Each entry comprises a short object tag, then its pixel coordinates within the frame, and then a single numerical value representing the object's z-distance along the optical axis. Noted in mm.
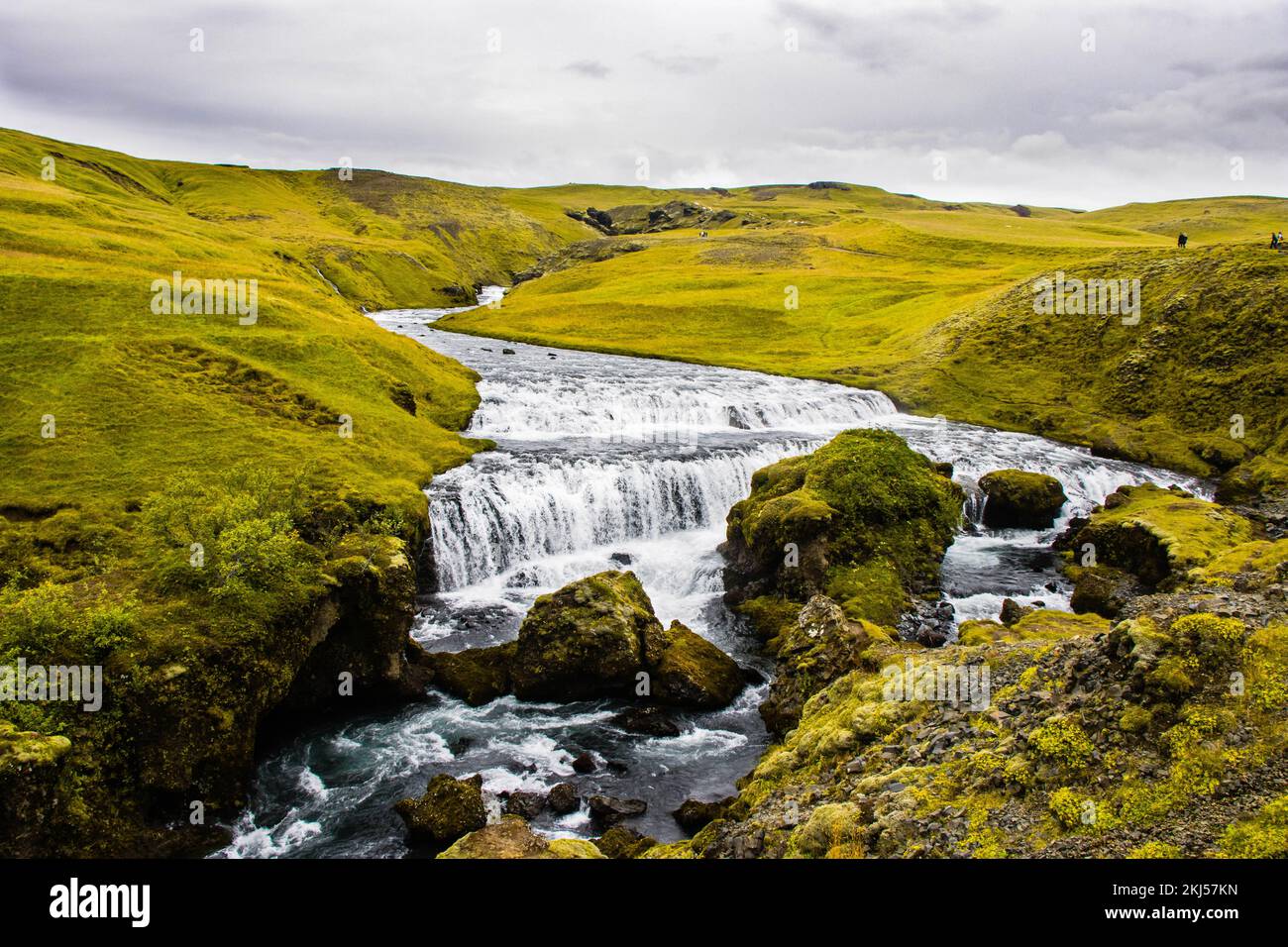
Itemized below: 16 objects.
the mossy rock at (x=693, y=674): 25547
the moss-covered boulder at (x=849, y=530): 31781
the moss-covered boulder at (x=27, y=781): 15062
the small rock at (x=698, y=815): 19188
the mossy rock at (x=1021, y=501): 43188
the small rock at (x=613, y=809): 19719
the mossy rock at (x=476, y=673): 25906
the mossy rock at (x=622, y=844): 16344
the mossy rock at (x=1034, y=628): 21781
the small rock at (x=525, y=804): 19844
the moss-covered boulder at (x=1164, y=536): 32156
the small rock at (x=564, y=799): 20078
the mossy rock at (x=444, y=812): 18781
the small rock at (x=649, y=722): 24031
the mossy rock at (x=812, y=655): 21734
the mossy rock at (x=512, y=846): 13672
